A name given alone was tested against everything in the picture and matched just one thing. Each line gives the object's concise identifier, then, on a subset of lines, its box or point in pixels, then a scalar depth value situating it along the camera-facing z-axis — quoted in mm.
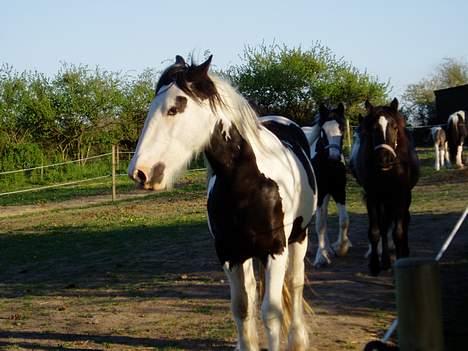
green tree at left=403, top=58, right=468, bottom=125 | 47938
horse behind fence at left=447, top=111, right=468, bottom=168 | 22906
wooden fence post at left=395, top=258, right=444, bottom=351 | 2328
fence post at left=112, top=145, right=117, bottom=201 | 20953
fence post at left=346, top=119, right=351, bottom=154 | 24841
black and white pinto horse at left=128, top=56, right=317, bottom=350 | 4266
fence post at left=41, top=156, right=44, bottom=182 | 27938
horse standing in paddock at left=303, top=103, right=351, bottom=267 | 9336
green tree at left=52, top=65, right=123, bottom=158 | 31828
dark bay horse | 8211
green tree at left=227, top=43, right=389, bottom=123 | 37812
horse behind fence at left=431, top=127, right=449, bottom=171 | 23234
